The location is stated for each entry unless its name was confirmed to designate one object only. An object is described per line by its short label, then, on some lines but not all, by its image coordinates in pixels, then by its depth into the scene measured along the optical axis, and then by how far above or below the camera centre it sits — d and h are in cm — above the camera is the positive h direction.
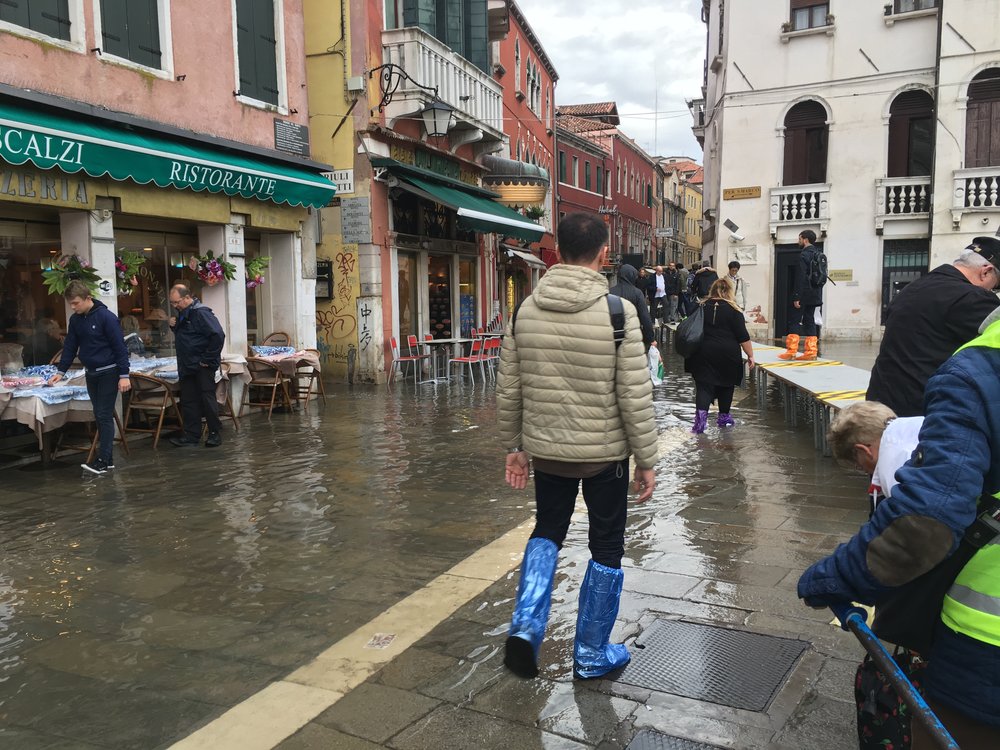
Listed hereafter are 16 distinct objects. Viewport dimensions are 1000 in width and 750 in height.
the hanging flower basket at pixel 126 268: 948 +39
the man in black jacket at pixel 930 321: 402 -16
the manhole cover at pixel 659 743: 289 -156
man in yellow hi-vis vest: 177 -52
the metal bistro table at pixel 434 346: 1505 -93
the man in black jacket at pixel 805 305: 1003 -16
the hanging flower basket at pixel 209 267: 1076 +44
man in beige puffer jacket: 328 -50
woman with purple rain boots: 878 -59
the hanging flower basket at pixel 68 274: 862 +31
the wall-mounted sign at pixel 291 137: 1195 +236
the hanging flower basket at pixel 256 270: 1155 +42
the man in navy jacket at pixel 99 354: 762 -47
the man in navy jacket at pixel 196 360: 891 -62
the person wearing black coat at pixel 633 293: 755 +2
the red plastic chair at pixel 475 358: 1499 -110
